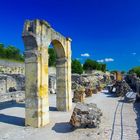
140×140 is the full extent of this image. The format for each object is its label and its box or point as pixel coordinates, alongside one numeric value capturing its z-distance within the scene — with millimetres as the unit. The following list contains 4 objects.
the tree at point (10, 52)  32275
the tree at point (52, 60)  34882
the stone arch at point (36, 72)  6761
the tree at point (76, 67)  38939
